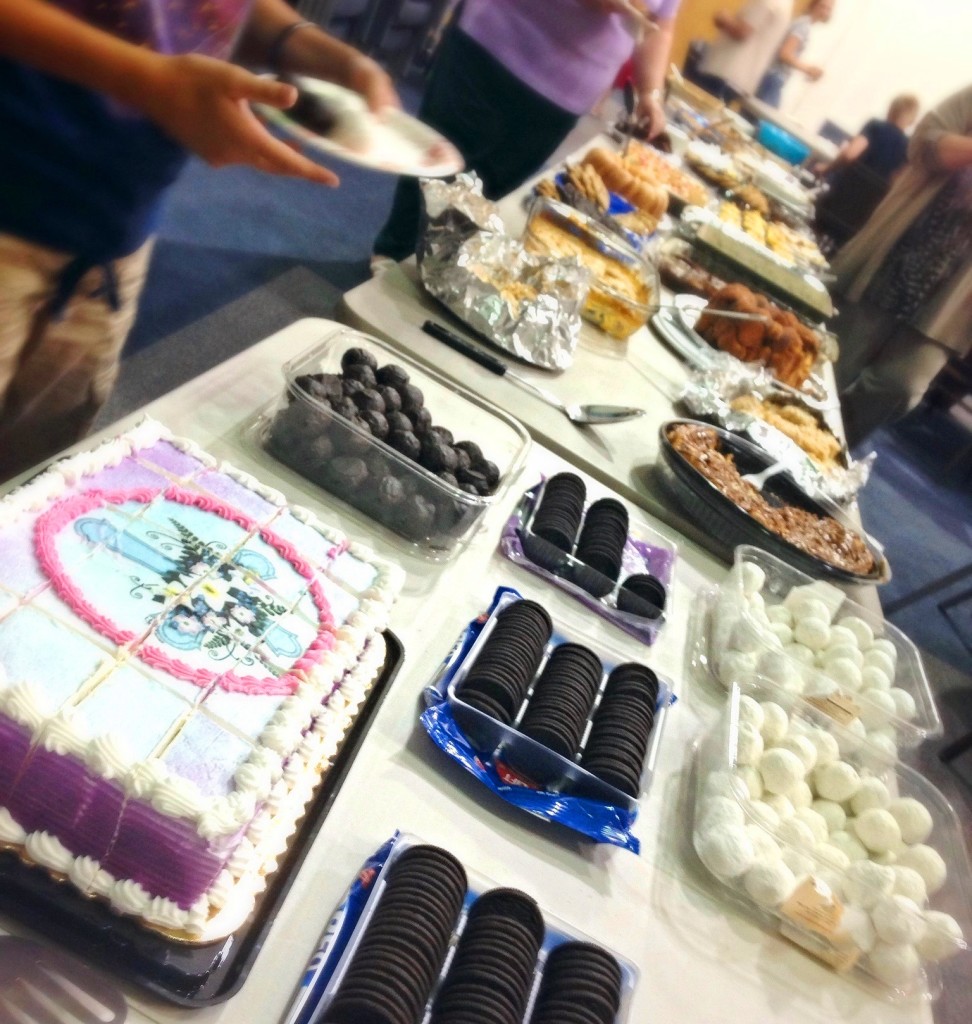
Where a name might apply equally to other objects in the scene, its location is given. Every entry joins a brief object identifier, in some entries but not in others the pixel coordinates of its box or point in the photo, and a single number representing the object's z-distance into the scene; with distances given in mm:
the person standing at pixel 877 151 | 4523
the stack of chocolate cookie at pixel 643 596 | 1043
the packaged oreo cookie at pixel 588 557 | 1042
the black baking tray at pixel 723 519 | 1270
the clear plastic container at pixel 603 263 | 1658
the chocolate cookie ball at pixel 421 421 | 977
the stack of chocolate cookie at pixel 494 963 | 566
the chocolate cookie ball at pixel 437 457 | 947
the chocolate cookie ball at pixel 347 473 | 932
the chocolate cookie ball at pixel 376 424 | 935
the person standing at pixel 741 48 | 5211
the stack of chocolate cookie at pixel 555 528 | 1039
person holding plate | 567
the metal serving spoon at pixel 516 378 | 1368
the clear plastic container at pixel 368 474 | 921
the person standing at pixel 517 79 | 1657
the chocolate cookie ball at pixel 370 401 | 953
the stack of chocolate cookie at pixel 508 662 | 779
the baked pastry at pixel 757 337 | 1845
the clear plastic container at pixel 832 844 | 809
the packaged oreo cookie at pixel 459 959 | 545
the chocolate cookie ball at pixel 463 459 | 971
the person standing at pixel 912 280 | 2604
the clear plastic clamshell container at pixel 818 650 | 1028
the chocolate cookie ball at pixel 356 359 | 1026
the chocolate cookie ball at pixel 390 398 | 978
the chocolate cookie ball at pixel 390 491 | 935
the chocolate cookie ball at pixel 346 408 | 930
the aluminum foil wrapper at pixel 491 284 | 1415
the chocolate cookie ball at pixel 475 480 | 963
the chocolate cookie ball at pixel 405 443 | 939
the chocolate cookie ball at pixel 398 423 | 949
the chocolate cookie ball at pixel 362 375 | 1003
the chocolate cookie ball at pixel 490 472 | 988
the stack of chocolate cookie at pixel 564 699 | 775
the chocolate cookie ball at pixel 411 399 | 996
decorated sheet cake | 509
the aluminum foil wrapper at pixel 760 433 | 1484
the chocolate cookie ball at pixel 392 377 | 1024
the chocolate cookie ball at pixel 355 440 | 919
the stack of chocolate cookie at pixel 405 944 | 529
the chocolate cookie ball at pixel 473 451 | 996
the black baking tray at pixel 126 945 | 502
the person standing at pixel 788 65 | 6473
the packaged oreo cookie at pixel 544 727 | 762
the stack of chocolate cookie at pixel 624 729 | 784
